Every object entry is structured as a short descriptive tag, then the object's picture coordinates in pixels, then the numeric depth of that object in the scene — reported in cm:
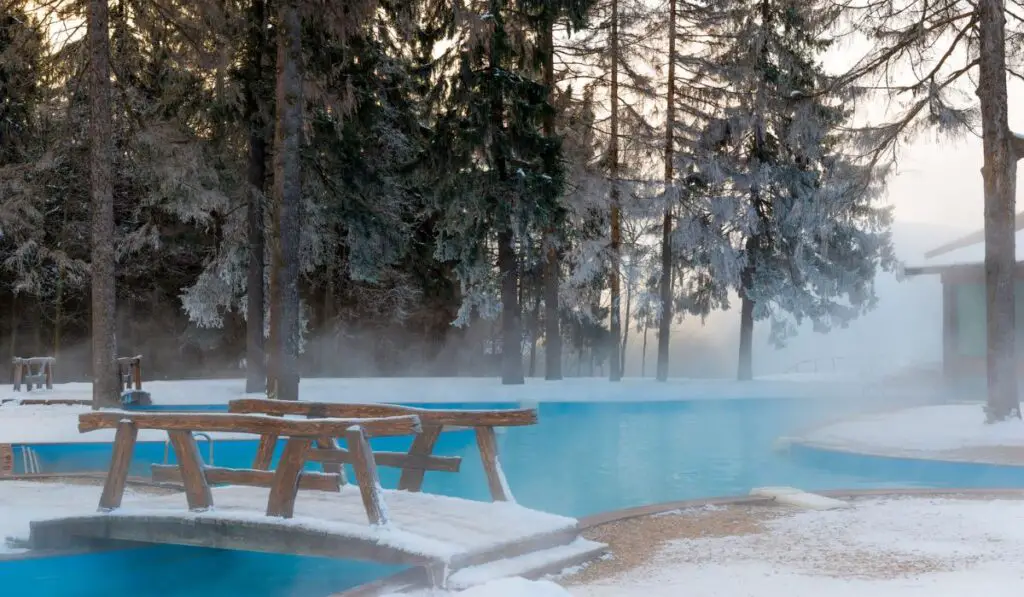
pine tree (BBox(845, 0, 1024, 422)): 1458
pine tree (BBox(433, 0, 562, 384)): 2206
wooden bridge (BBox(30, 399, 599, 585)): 641
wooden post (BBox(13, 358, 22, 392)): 1950
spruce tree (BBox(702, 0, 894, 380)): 2633
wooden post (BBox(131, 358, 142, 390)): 1884
